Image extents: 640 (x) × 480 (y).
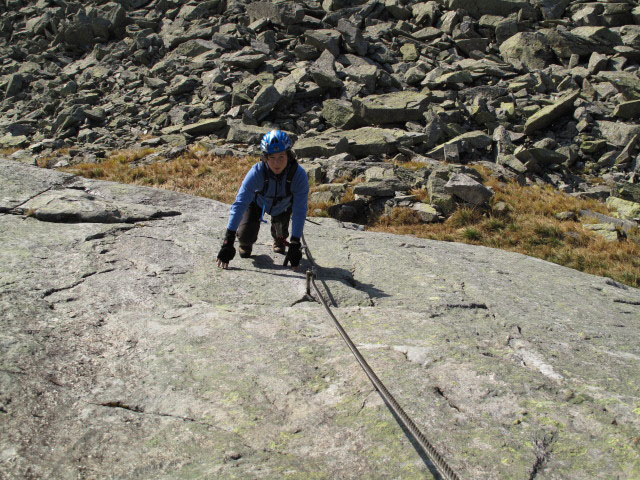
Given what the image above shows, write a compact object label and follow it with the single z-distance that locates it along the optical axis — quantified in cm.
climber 668
